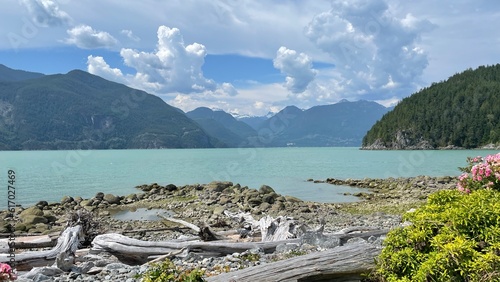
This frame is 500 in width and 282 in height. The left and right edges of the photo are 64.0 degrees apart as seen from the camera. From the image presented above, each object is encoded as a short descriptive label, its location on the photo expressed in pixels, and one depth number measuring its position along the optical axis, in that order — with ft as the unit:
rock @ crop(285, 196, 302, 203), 104.86
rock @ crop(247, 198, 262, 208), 98.90
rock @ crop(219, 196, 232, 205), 105.49
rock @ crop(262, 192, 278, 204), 101.66
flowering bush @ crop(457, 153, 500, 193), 27.02
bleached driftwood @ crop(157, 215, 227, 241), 40.96
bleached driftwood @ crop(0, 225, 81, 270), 35.29
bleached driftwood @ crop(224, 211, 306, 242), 39.95
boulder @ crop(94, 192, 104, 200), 120.98
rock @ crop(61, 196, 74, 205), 116.37
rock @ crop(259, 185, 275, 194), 112.06
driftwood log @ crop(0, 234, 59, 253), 42.94
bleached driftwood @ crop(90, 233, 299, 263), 34.99
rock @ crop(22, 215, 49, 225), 81.32
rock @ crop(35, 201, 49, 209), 109.09
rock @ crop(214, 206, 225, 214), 91.62
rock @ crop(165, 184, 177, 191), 142.41
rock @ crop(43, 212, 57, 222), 86.43
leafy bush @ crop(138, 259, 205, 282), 18.39
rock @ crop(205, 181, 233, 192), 125.08
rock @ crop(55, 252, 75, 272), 33.50
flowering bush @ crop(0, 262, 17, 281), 20.07
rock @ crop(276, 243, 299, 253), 35.10
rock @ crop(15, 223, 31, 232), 76.55
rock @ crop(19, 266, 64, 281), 30.06
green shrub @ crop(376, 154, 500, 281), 17.37
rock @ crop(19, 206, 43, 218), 88.55
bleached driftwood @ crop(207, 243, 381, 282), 22.90
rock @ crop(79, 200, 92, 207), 108.88
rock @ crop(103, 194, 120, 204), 118.11
